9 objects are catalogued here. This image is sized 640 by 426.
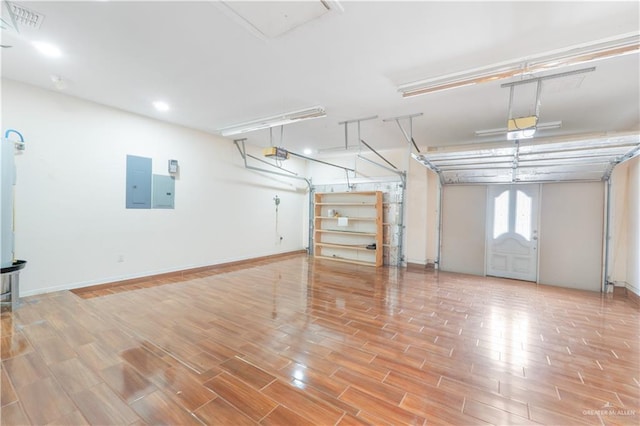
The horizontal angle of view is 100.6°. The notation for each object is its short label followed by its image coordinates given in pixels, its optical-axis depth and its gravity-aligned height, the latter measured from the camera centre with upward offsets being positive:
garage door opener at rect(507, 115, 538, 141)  3.04 +1.04
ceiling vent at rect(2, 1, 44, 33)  2.20 +1.61
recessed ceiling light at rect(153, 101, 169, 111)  4.14 +1.62
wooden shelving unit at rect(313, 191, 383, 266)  6.96 -0.43
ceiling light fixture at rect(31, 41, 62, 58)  2.68 +1.62
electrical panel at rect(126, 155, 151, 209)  4.62 +0.42
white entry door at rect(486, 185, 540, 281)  5.62 -0.34
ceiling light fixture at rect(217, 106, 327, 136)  4.03 +1.53
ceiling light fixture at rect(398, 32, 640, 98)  2.17 +1.44
